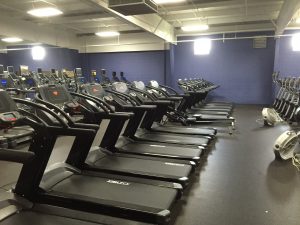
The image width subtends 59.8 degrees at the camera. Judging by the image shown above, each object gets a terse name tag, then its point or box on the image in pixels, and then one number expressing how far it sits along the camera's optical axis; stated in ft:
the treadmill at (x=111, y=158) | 9.95
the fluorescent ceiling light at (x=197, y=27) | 30.30
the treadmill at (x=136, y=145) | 12.09
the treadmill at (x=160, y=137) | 14.39
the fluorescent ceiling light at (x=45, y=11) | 21.65
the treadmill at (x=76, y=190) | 7.09
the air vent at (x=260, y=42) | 36.81
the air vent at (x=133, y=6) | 17.64
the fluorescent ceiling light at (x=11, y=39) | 31.17
